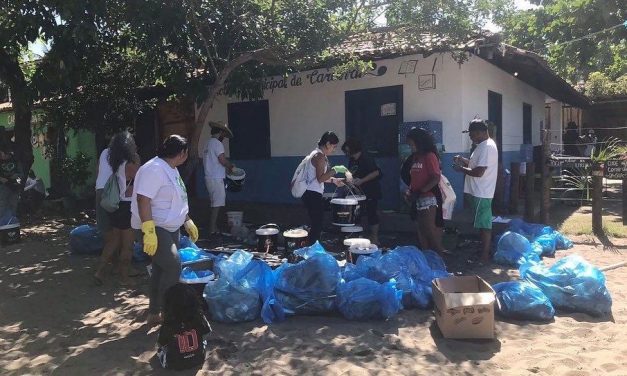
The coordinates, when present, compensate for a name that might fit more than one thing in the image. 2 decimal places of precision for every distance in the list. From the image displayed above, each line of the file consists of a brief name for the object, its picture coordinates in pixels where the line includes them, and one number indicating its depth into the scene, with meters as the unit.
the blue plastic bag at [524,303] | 4.41
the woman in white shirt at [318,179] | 6.22
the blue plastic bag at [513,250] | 6.20
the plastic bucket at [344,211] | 6.38
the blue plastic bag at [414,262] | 5.14
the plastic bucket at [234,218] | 8.48
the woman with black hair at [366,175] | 7.08
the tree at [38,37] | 6.25
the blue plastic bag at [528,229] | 7.24
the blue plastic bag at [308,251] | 5.37
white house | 8.70
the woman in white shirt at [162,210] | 3.93
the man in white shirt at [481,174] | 5.93
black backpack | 3.51
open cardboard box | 3.98
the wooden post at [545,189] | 8.07
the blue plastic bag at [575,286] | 4.52
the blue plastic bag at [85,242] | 7.23
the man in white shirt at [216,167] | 8.11
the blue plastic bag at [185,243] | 6.39
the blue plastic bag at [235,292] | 4.49
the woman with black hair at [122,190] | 5.39
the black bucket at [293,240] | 6.35
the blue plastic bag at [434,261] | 5.50
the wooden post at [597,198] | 7.63
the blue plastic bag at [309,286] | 4.62
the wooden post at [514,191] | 8.93
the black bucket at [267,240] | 6.59
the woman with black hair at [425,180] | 5.80
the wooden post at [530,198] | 8.20
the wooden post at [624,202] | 7.90
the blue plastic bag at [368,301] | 4.48
